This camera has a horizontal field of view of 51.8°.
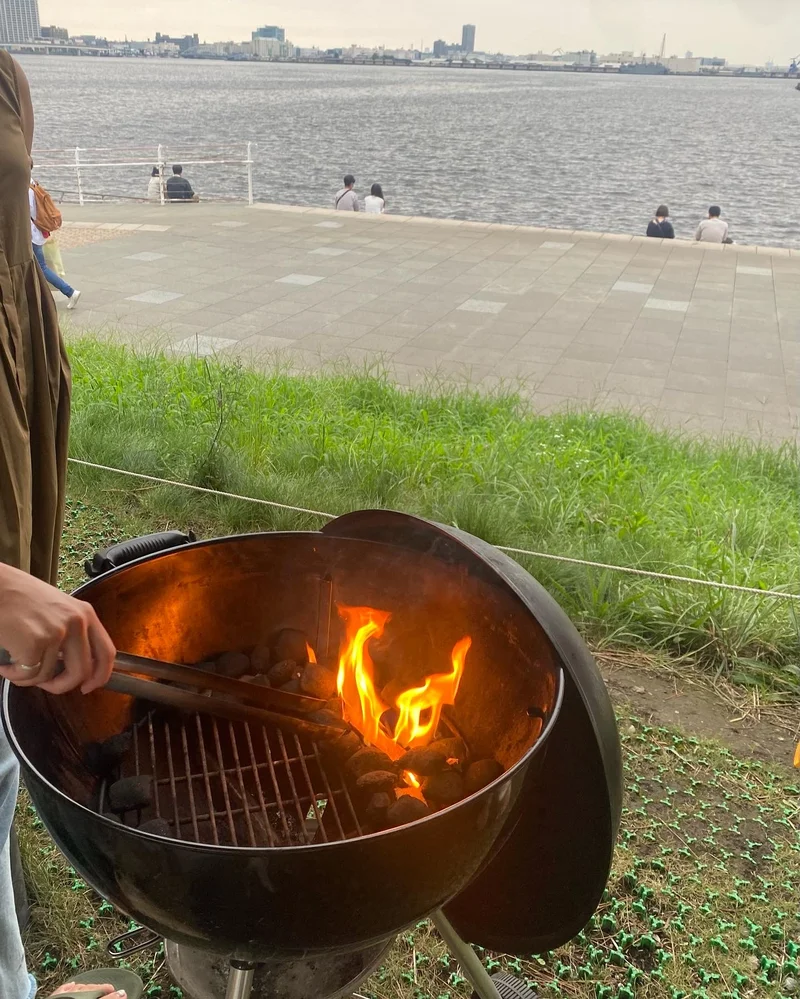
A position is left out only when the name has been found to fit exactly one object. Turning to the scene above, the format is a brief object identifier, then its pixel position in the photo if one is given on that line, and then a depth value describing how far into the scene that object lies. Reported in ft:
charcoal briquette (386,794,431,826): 4.61
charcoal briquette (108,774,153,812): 4.67
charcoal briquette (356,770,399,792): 4.94
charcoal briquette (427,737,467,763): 5.23
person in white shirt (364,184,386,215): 45.83
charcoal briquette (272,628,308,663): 6.08
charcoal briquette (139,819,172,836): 4.38
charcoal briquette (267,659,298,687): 5.81
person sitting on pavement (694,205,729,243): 39.47
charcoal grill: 3.71
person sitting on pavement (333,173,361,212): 43.93
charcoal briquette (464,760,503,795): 4.81
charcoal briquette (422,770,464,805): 4.79
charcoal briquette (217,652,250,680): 5.87
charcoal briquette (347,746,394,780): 5.13
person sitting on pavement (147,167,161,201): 46.85
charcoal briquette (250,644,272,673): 5.98
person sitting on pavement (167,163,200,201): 46.16
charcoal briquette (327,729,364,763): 5.27
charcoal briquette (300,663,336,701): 5.73
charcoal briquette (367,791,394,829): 4.78
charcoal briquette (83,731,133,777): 5.05
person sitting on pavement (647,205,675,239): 40.40
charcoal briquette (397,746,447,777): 5.05
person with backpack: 16.05
